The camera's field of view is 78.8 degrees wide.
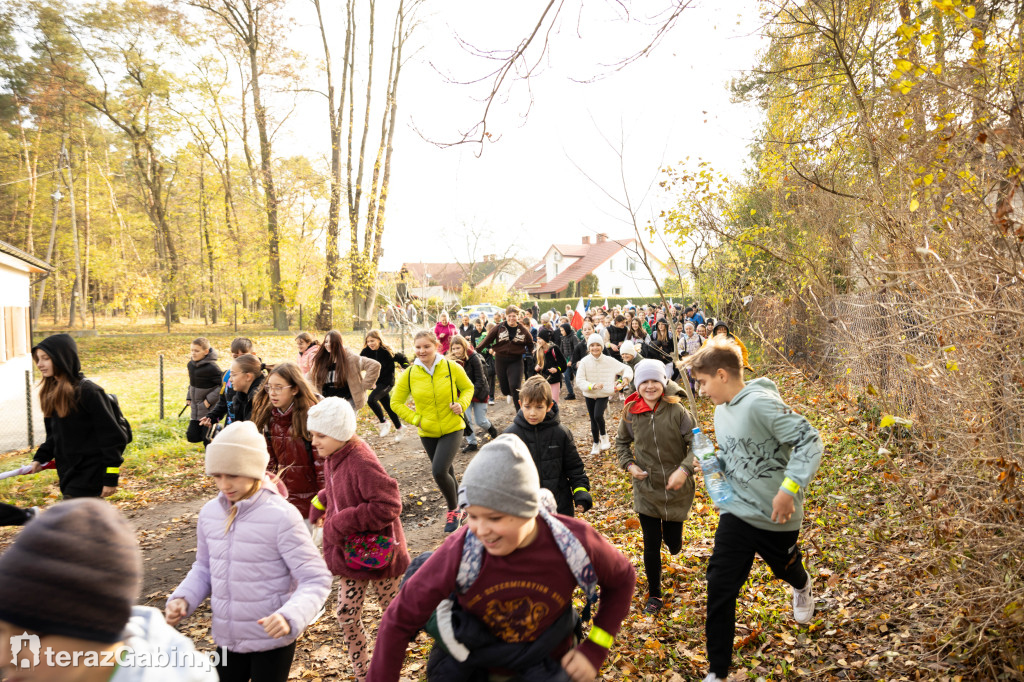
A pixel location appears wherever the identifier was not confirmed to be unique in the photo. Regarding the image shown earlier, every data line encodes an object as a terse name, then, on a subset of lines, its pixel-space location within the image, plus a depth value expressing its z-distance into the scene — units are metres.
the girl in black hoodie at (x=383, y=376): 10.30
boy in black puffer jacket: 4.96
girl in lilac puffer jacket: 2.99
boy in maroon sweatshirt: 2.22
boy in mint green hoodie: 3.47
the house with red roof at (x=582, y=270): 63.16
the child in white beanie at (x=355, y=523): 3.91
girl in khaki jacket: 4.78
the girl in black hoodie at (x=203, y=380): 8.04
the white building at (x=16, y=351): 12.34
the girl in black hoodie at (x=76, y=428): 4.85
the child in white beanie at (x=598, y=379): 9.97
